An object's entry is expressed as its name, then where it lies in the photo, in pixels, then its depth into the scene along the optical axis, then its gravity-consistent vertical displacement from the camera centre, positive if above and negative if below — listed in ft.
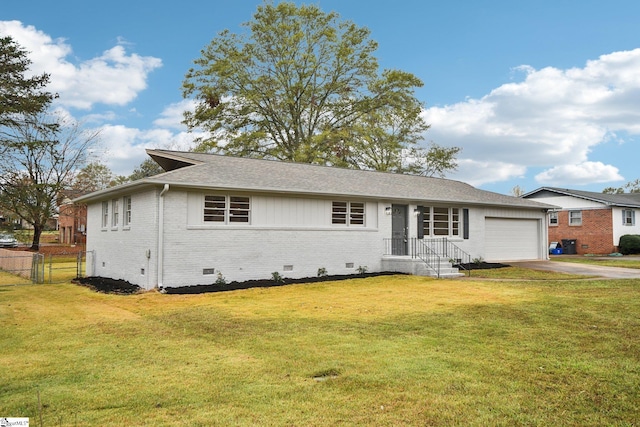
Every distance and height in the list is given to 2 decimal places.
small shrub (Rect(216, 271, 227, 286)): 44.58 -4.12
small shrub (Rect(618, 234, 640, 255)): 95.55 -1.11
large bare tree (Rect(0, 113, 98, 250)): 65.67 +13.19
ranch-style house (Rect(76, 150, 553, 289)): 43.37 +1.76
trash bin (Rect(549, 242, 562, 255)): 102.93 -2.16
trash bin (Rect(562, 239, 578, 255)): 102.58 -1.88
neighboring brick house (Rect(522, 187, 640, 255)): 98.73 +4.35
